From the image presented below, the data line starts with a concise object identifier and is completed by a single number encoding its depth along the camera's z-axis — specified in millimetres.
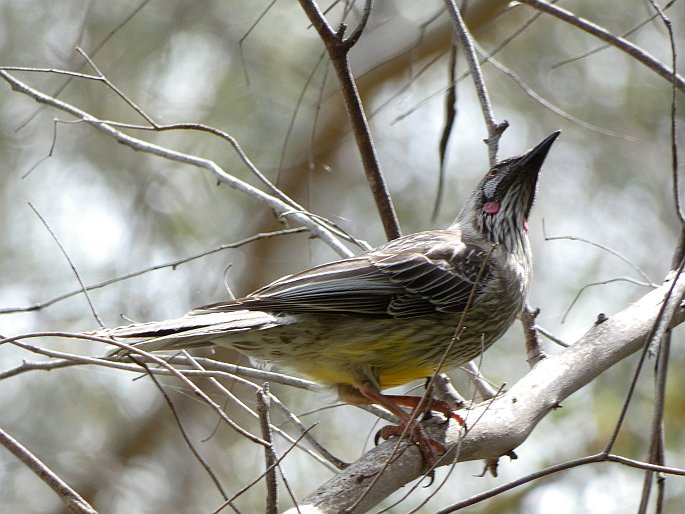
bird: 7418
